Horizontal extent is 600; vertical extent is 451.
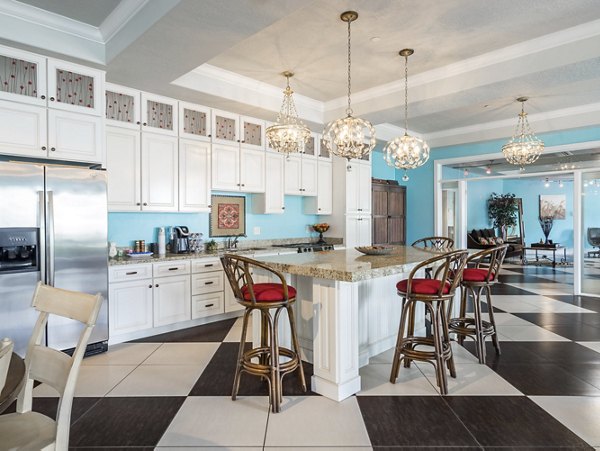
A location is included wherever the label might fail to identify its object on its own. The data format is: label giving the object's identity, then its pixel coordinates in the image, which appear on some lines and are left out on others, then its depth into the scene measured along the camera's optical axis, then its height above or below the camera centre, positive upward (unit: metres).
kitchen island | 2.56 -0.62
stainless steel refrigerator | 3.01 -0.15
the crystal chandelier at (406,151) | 4.19 +0.82
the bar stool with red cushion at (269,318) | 2.47 -0.66
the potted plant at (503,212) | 11.62 +0.35
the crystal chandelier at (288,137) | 3.97 +0.93
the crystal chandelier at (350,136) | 3.55 +0.83
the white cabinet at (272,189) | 5.40 +0.51
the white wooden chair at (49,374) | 1.34 -0.58
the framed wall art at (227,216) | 5.19 +0.11
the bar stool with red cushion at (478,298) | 3.31 -0.70
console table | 9.54 -0.67
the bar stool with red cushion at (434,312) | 2.71 -0.67
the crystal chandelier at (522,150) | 5.39 +1.06
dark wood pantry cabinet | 7.48 +0.24
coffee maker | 4.59 -0.22
